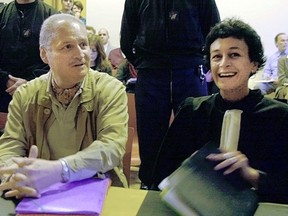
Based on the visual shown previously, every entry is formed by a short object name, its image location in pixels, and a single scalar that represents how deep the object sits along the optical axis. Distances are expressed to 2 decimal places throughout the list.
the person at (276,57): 6.67
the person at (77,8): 6.35
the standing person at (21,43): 2.64
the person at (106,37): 7.00
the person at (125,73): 4.79
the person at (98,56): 4.06
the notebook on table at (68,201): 1.12
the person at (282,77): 5.84
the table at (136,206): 1.18
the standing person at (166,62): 2.28
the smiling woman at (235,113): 1.62
